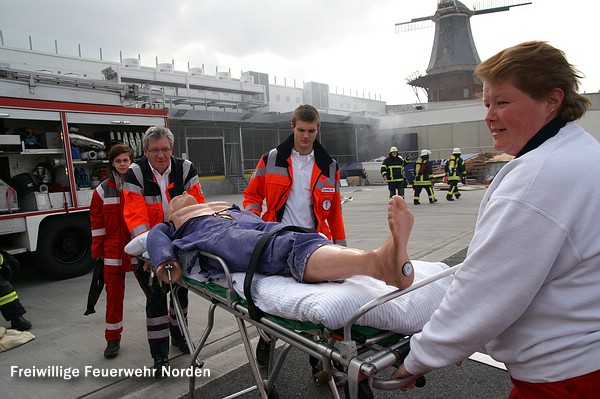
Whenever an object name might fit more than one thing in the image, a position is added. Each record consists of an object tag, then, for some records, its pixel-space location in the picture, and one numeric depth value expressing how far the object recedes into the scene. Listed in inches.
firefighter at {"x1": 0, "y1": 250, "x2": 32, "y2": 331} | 147.6
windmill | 1322.6
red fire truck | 203.2
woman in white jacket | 39.9
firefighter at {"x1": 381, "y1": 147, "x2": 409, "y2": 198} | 476.4
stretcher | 52.5
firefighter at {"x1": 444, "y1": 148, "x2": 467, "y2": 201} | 499.2
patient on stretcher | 61.6
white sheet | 58.9
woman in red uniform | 129.2
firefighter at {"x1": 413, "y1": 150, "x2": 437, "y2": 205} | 478.6
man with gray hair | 115.8
